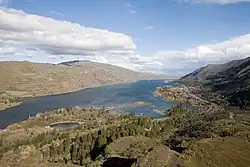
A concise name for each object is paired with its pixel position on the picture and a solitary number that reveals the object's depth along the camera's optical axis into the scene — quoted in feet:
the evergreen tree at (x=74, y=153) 254.69
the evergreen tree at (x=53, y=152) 259.70
